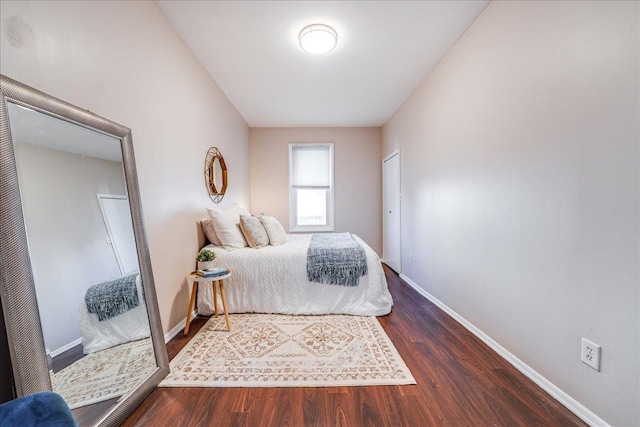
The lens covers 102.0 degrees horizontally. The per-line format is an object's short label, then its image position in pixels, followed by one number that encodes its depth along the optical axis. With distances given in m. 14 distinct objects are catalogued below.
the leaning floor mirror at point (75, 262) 0.95
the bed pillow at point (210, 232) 2.73
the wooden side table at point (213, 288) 2.11
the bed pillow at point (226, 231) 2.64
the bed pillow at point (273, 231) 2.90
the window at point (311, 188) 4.95
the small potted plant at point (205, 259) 2.24
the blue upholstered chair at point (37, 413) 0.66
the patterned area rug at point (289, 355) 1.56
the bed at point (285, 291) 2.49
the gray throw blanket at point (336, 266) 2.48
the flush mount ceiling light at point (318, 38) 2.16
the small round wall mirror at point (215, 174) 2.92
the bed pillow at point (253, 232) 2.75
